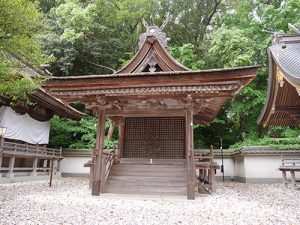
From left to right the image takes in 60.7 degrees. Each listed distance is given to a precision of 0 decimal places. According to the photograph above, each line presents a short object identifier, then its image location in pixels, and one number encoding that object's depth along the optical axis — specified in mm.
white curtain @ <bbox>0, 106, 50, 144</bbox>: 15289
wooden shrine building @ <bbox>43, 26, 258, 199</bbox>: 8750
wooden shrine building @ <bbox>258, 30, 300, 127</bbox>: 6404
